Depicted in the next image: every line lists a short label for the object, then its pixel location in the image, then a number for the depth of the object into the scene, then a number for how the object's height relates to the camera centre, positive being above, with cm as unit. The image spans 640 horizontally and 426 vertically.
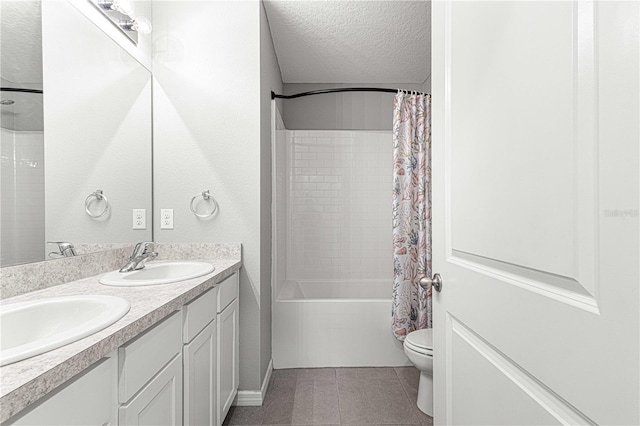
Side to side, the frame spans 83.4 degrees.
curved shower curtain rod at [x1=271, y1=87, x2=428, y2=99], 263 +91
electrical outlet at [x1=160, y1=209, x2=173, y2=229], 215 -4
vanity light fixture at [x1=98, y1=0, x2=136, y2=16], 173 +102
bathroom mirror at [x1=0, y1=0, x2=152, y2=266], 124 +34
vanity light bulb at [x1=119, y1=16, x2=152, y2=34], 188 +99
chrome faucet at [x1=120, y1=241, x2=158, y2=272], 169 -22
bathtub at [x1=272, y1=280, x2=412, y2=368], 260 -88
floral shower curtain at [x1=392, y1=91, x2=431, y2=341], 250 -2
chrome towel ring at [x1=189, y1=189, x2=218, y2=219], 212 +6
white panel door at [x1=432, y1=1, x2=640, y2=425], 54 +0
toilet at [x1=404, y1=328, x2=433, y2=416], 194 -82
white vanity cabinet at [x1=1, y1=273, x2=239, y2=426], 72 -47
